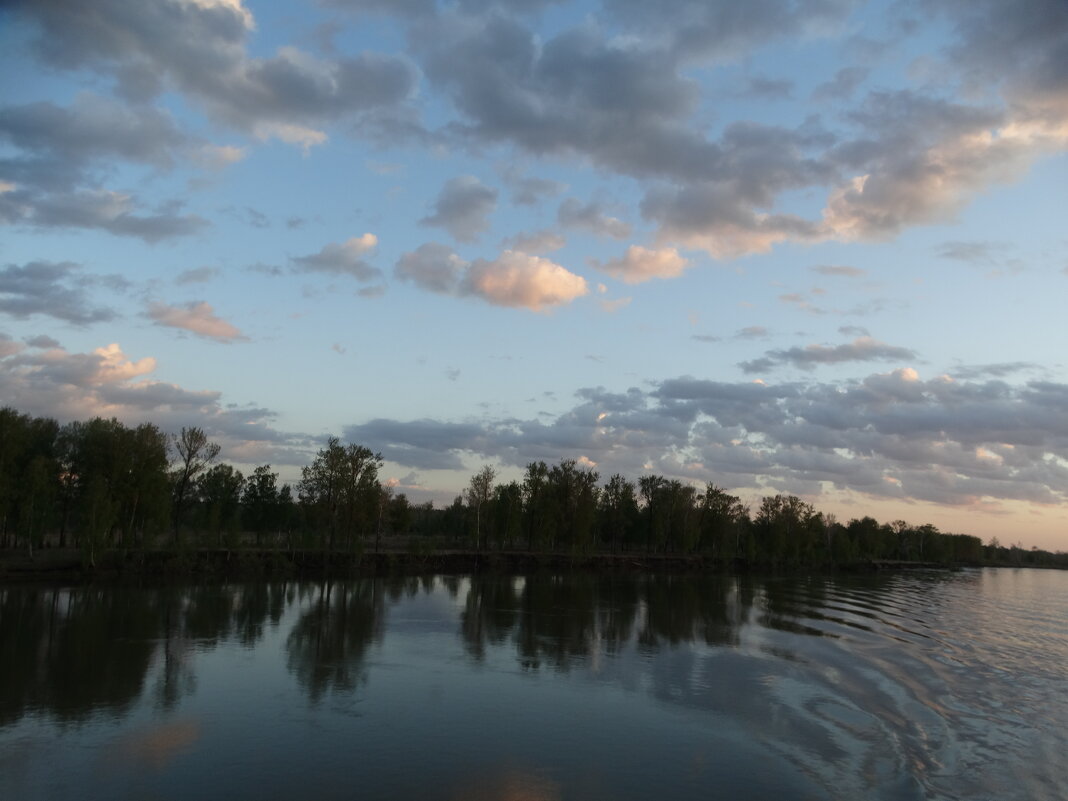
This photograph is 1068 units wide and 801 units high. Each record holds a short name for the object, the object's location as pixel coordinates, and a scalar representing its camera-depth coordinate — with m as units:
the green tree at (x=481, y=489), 89.50
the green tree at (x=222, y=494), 70.09
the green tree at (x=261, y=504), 81.84
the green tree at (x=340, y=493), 72.38
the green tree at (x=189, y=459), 65.88
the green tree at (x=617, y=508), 108.62
